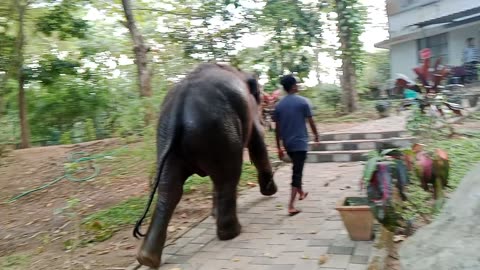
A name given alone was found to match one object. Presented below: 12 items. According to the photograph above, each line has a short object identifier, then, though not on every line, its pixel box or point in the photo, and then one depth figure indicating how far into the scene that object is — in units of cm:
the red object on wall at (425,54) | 784
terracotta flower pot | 405
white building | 1597
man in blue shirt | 514
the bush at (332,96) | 1403
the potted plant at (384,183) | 366
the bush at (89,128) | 1510
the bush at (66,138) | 1492
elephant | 433
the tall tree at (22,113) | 1176
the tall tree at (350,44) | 1181
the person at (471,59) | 1464
